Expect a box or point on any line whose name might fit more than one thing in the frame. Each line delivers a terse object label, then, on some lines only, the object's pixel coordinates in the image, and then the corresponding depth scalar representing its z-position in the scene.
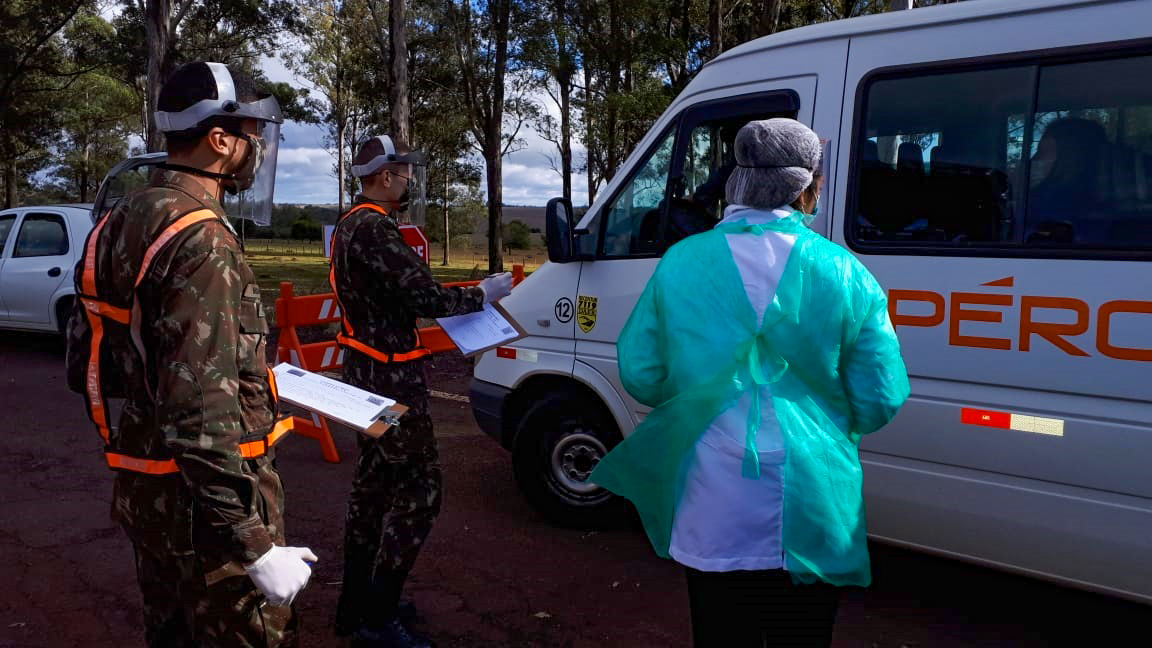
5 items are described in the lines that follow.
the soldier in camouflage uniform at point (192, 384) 1.96
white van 3.21
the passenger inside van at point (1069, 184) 3.30
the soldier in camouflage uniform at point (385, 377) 3.54
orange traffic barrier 6.55
